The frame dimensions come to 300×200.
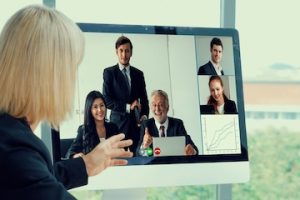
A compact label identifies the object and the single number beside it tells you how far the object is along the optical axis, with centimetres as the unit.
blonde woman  172
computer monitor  221
